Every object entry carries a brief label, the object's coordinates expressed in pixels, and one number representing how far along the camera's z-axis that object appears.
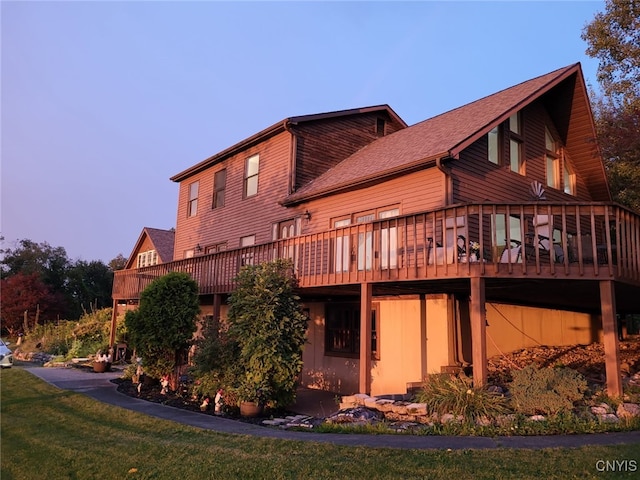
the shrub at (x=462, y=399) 7.50
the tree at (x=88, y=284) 40.91
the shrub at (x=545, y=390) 7.50
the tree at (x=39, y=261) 41.53
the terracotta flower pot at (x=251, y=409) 9.52
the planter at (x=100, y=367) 16.69
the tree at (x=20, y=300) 31.77
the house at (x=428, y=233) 8.91
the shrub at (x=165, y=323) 12.60
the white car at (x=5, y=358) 18.67
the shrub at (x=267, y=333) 9.84
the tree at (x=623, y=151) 13.08
